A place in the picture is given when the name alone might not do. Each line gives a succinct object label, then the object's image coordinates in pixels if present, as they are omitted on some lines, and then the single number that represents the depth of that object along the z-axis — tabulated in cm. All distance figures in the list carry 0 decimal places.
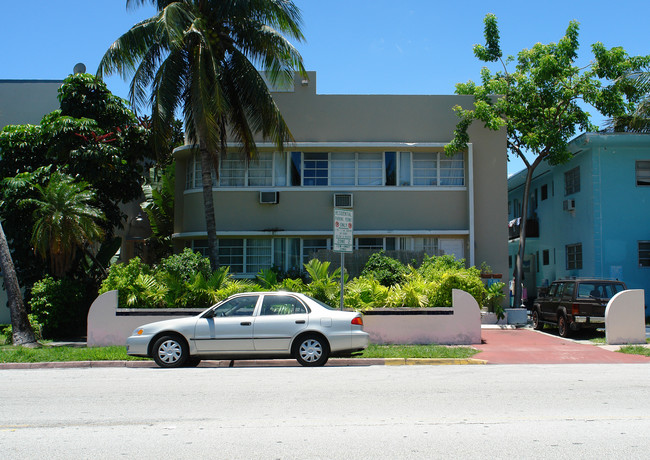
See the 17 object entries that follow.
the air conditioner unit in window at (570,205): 2421
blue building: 2264
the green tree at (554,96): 2094
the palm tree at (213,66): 1692
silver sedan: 1189
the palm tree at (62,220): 1669
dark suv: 1669
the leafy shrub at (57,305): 1716
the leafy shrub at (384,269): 1791
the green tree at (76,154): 1877
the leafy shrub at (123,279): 1573
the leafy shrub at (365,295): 1548
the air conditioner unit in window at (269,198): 2055
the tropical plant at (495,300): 1719
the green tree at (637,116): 2183
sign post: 1357
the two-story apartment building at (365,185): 2066
